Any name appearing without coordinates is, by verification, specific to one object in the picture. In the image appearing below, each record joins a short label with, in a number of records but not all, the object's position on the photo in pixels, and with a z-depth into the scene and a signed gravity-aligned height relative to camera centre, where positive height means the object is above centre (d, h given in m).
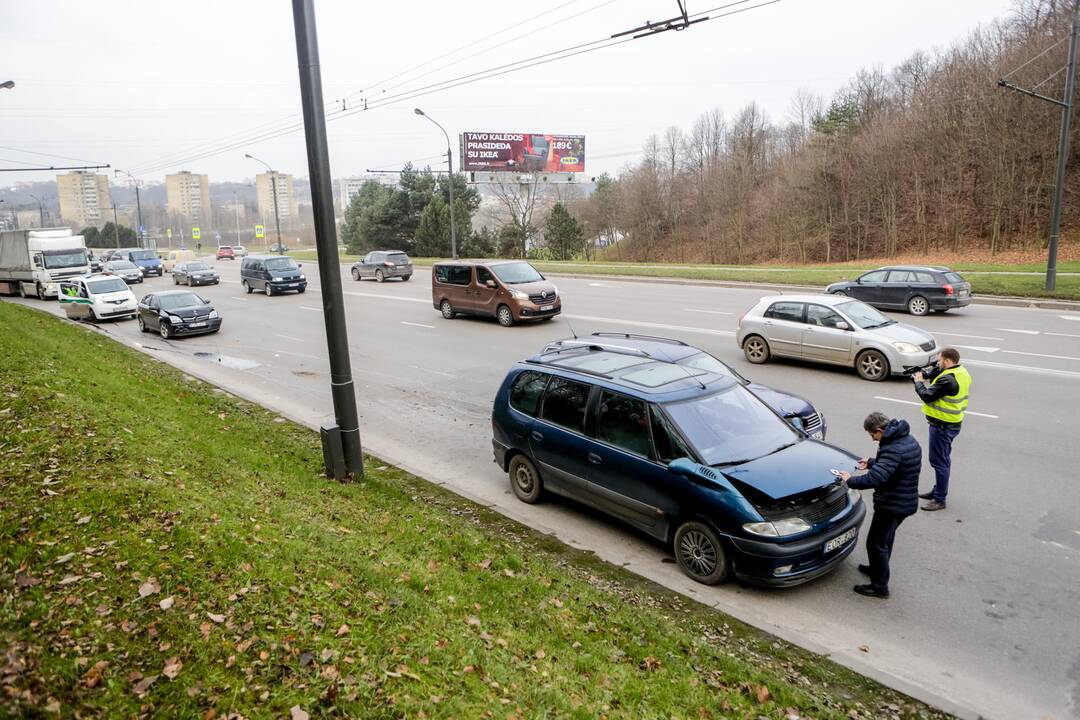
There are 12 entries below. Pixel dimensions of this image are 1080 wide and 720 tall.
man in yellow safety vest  7.20 -1.93
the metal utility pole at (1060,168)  20.45 +1.41
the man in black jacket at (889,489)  5.70 -2.15
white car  24.64 -1.67
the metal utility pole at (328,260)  7.47 -0.18
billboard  65.62 +8.05
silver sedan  12.35 -2.05
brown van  20.14 -1.59
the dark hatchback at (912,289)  19.44 -1.89
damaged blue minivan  5.70 -2.09
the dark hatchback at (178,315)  20.36 -1.91
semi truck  33.38 -0.17
